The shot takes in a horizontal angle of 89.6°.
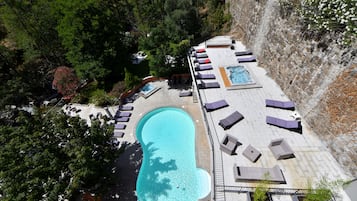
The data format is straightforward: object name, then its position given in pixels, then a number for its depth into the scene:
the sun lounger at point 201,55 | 20.22
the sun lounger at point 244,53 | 19.92
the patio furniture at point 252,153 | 11.05
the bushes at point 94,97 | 19.59
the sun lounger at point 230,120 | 12.95
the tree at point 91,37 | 18.55
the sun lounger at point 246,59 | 18.91
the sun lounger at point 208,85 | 16.48
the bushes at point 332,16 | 9.09
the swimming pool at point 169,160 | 12.42
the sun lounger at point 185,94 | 19.83
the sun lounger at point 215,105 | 14.43
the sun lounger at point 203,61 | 19.34
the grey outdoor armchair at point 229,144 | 11.54
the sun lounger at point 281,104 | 13.77
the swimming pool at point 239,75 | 16.53
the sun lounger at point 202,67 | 18.53
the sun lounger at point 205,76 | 17.30
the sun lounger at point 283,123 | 12.25
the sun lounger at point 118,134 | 16.44
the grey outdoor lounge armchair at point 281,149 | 10.88
